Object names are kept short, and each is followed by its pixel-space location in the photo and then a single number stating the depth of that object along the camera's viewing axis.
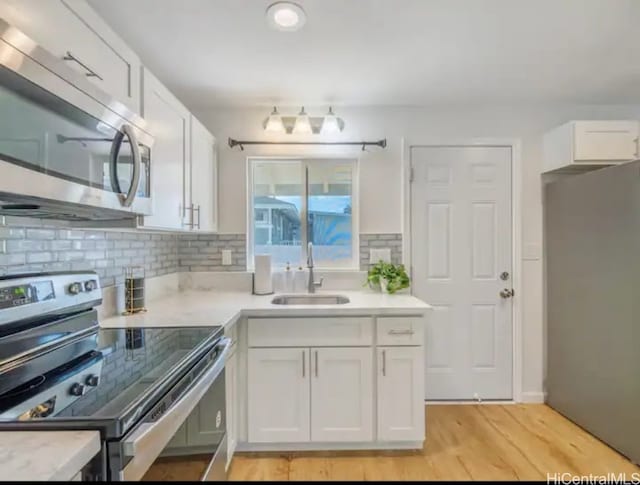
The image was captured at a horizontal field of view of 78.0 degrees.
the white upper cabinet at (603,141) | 2.59
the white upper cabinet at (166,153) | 1.77
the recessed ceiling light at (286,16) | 1.67
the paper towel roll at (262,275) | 2.78
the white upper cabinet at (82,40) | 1.00
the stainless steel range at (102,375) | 0.86
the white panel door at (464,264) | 2.98
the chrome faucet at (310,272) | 2.83
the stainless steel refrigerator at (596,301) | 2.15
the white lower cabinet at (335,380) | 2.20
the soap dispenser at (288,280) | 2.92
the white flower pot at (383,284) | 2.71
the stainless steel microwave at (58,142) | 0.83
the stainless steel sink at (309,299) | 2.75
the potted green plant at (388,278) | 2.68
